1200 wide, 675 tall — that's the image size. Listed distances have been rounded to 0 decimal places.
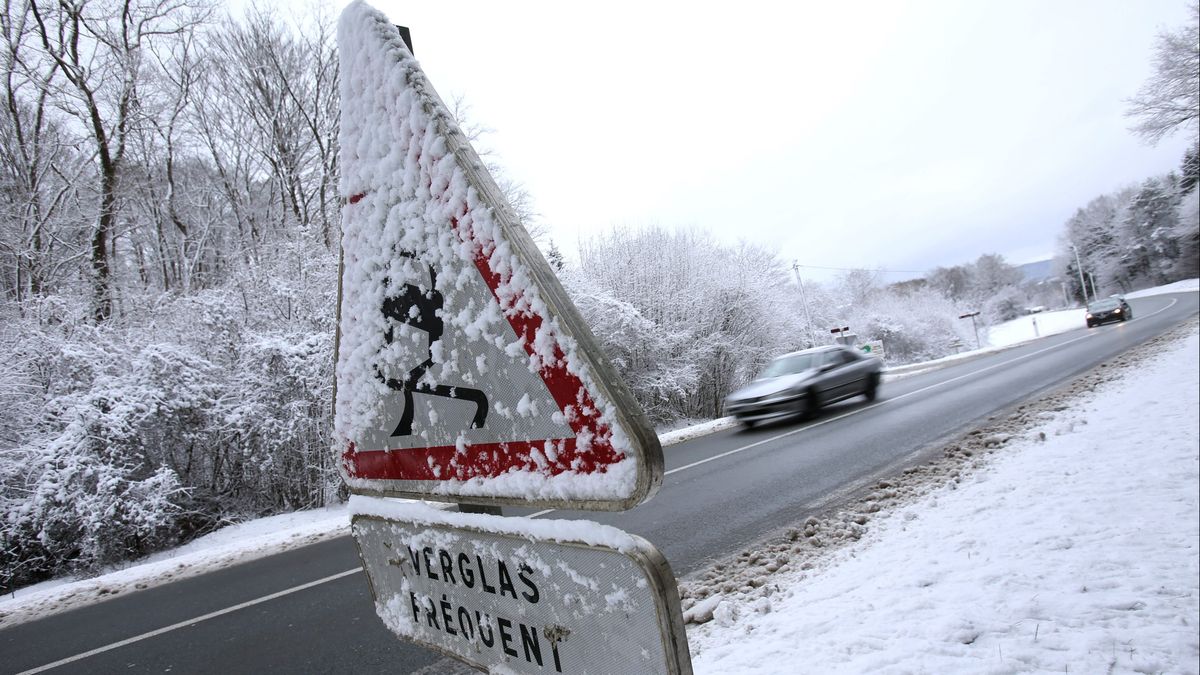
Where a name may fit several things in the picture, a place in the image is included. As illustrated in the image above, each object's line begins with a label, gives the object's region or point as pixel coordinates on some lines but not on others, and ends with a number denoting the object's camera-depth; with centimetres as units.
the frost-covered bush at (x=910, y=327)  3369
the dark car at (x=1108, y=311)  3162
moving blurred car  1190
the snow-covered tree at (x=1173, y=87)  2150
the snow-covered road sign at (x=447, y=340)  80
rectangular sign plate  73
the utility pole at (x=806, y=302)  2399
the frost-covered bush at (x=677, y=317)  1686
